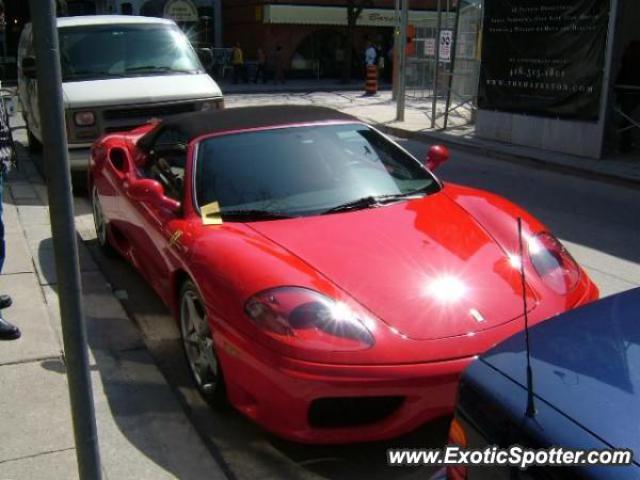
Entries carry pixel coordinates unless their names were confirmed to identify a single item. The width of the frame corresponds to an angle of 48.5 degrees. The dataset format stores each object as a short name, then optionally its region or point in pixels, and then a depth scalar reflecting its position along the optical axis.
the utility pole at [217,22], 35.47
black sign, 11.11
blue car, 1.59
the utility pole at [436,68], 14.26
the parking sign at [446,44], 14.70
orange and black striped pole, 25.02
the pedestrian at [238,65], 30.22
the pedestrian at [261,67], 30.81
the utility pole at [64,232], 1.97
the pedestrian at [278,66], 31.39
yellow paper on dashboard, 3.89
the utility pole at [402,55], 15.91
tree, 30.11
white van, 8.31
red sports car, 2.94
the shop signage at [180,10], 24.58
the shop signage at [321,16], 32.47
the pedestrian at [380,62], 33.03
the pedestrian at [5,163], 4.12
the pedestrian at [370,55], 29.17
